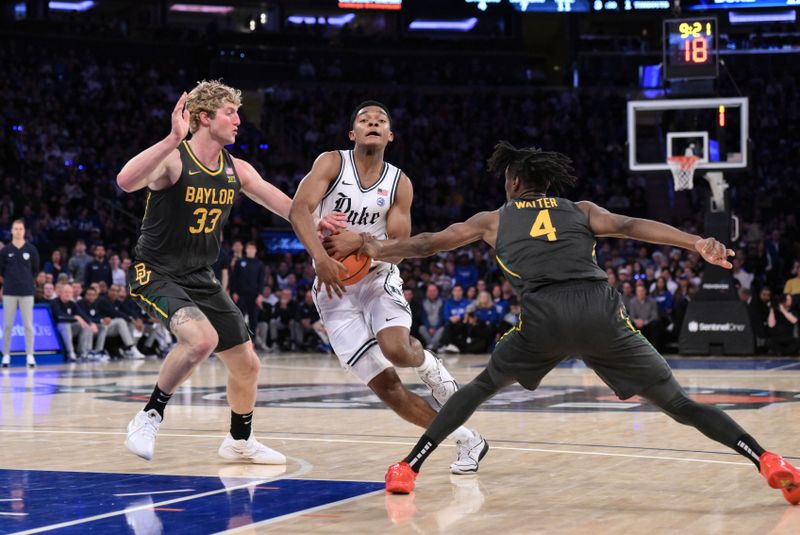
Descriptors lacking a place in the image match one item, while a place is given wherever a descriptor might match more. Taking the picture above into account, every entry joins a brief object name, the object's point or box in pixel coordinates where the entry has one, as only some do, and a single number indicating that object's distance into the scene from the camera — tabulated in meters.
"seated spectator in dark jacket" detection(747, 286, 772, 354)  17.75
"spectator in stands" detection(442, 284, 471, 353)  19.61
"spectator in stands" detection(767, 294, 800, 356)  17.44
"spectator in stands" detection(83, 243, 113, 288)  19.02
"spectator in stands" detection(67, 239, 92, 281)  19.53
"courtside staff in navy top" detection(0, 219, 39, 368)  15.69
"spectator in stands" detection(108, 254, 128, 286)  19.42
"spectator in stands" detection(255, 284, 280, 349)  20.83
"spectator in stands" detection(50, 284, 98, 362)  17.50
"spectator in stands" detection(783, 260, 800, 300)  17.89
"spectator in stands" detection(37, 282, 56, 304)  17.62
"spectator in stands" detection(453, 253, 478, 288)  22.06
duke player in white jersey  6.29
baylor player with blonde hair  6.36
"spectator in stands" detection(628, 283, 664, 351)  18.42
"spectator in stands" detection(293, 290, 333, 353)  20.62
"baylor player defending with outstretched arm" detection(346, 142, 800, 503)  5.31
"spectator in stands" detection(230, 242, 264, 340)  18.78
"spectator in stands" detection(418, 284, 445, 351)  19.94
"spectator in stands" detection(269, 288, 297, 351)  20.94
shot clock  17.53
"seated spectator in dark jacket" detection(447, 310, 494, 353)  19.31
